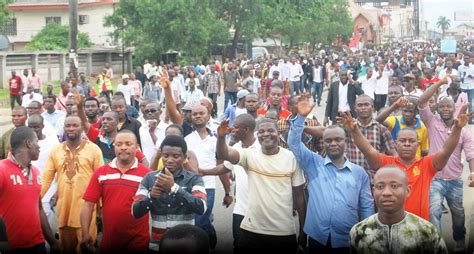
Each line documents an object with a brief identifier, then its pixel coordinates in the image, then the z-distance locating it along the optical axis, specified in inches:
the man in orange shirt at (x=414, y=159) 247.8
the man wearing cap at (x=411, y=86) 538.3
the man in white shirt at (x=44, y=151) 289.3
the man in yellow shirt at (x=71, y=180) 278.4
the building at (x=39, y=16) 2114.9
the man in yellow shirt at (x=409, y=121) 326.0
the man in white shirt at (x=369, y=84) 767.8
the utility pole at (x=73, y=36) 1019.7
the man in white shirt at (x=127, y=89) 808.9
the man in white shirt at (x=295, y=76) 1023.6
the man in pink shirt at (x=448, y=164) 308.2
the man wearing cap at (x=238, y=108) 457.7
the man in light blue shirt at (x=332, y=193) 235.8
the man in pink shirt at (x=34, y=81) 1016.9
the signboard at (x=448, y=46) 1531.9
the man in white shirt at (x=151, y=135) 358.3
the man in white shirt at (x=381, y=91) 764.6
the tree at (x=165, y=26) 1555.1
